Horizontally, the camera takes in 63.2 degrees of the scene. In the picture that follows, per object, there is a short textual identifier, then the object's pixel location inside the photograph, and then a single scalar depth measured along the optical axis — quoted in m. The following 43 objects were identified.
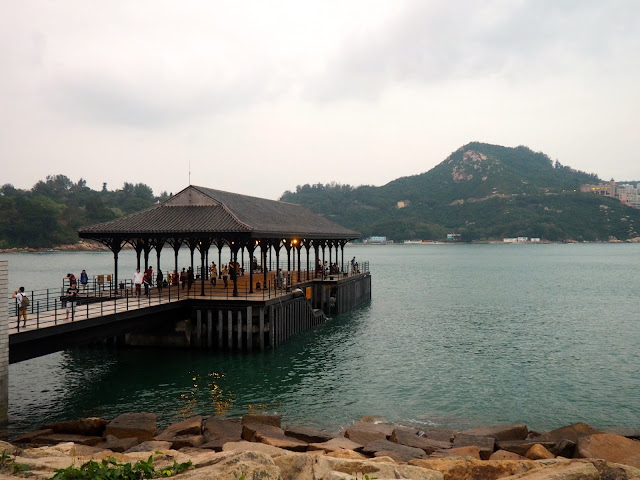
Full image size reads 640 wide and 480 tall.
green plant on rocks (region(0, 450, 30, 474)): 10.34
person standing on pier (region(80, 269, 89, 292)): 30.27
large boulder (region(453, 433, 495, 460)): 15.18
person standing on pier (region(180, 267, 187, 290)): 34.84
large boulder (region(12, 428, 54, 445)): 15.43
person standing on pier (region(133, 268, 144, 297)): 29.09
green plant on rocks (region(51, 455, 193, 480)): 9.44
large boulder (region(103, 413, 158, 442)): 15.85
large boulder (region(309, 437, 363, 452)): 14.66
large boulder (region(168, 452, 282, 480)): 9.19
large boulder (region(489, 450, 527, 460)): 14.62
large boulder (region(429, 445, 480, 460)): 14.73
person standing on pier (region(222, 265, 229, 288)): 32.46
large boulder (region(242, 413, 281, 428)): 17.23
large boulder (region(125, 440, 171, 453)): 14.04
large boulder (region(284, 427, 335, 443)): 16.05
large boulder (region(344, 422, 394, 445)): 16.03
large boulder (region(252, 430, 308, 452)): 14.62
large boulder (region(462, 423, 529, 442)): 16.83
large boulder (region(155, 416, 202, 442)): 15.88
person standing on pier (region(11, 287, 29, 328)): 19.17
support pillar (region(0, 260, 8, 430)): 16.80
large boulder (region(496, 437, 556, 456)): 15.26
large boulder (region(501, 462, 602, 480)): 10.55
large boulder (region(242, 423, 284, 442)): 15.86
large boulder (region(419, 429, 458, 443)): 16.95
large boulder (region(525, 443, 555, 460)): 14.65
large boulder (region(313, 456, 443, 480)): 10.73
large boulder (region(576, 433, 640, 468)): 14.69
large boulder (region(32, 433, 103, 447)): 15.05
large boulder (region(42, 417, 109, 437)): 16.20
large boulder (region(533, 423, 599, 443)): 16.75
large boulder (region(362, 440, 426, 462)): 14.27
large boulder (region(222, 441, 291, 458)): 13.34
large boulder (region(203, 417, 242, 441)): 16.05
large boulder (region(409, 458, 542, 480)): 12.23
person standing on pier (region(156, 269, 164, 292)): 32.81
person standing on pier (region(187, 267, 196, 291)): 31.61
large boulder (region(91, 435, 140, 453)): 14.41
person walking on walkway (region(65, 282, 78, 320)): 28.80
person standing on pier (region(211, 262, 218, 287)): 34.68
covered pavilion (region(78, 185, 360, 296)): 28.94
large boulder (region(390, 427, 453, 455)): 15.65
